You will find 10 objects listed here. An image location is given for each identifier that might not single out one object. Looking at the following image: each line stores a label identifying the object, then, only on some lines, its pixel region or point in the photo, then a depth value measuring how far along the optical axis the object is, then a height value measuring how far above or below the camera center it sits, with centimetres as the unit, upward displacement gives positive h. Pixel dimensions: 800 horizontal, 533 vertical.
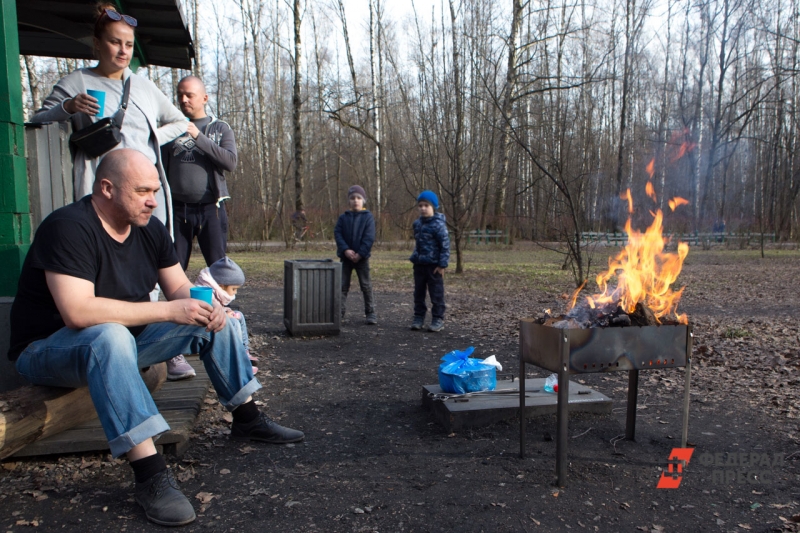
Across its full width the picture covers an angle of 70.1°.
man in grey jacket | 475 +37
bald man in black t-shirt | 251 -48
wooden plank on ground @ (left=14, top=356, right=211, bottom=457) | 297 -118
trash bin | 674 -92
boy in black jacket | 757 -27
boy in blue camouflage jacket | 723 -48
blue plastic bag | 398 -110
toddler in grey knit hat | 420 -44
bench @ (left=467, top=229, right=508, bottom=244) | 2708 -80
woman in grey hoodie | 355 +78
